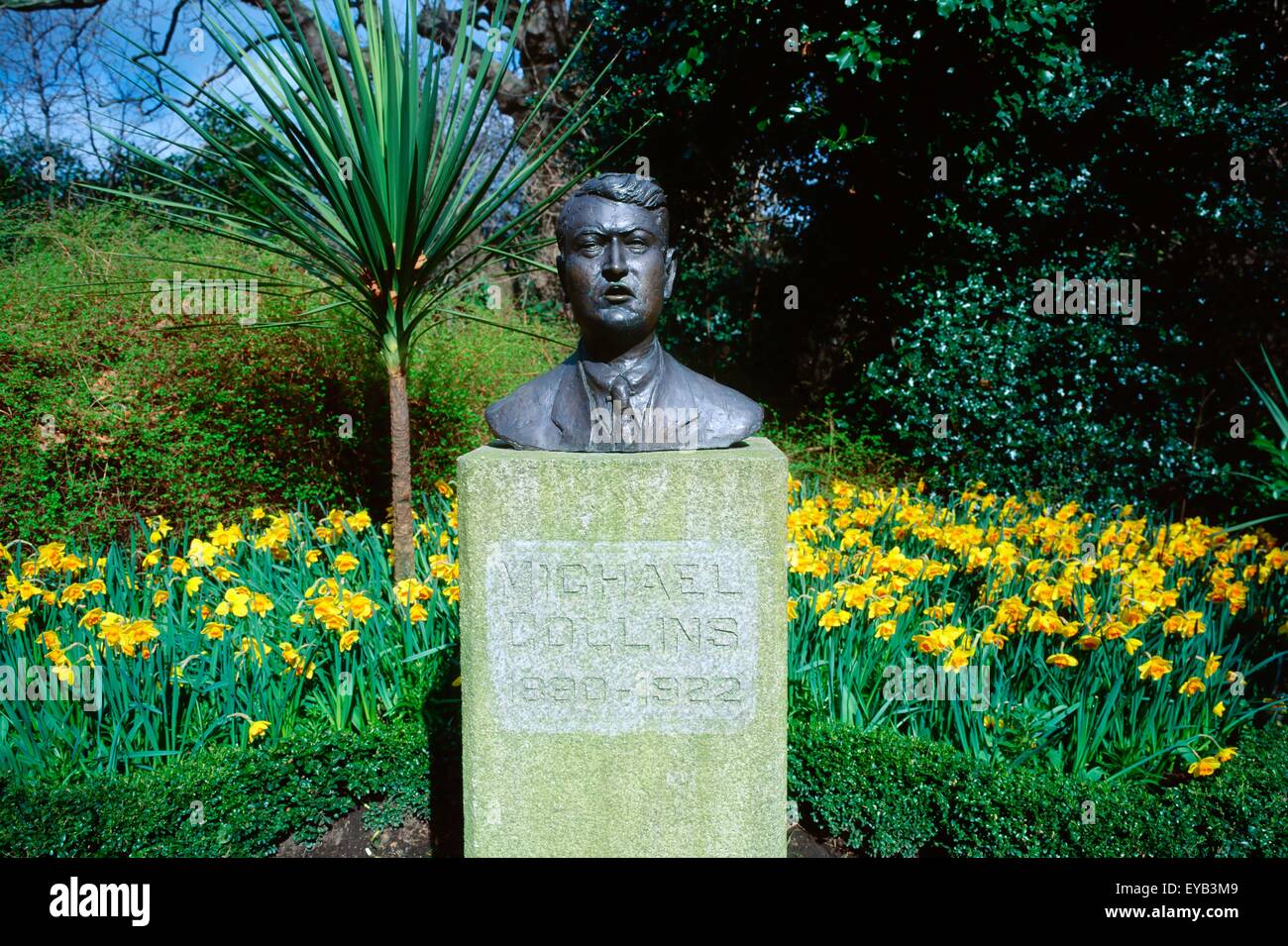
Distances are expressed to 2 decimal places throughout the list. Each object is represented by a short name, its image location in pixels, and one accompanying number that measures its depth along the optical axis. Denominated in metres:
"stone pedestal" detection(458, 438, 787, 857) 2.32
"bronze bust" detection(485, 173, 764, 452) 2.39
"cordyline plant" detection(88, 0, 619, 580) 3.42
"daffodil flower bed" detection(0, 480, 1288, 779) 2.77
